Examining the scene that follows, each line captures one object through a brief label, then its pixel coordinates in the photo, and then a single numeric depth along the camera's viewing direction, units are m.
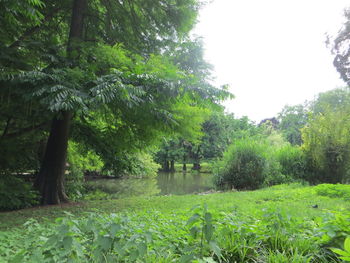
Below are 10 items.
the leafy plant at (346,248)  1.55
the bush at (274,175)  12.98
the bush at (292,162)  13.36
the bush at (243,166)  12.34
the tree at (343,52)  22.99
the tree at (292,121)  49.90
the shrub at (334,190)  7.19
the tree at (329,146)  11.50
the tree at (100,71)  4.79
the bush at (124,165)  9.53
